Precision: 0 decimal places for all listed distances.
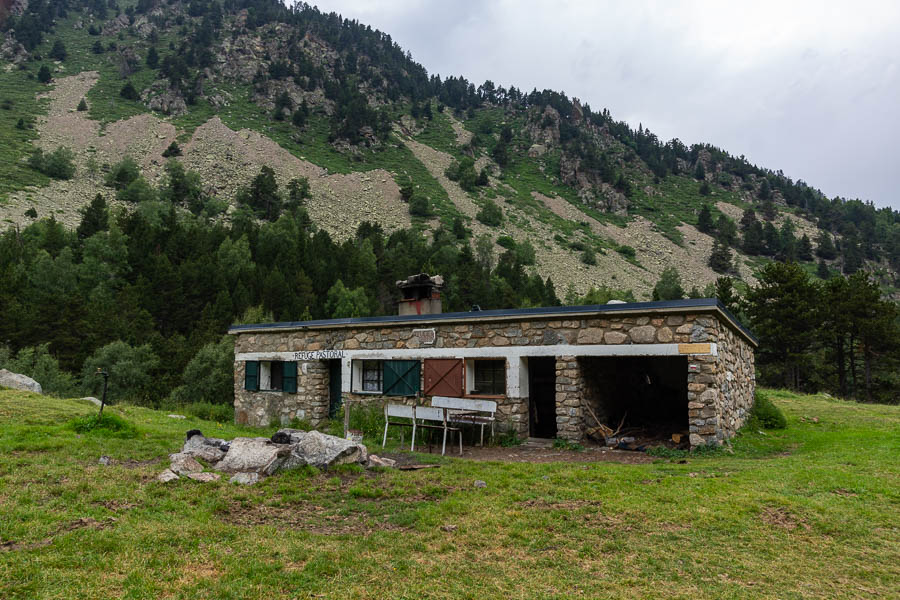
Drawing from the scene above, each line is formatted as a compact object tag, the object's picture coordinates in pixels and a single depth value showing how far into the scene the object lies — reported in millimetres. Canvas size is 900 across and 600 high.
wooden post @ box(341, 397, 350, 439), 11914
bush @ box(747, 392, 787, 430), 14249
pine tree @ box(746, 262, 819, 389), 33406
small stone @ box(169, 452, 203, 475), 7250
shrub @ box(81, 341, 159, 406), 27531
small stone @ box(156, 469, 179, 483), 6793
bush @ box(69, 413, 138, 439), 9875
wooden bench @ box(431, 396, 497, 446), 10664
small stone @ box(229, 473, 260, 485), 7078
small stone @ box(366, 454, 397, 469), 8359
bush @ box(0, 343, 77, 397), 25562
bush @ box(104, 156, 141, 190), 63500
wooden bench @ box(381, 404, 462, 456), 10742
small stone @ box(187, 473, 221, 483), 7022
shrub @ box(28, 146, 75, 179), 60466
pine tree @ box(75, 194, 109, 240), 44375
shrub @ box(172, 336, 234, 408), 26938
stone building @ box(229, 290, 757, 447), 10438
